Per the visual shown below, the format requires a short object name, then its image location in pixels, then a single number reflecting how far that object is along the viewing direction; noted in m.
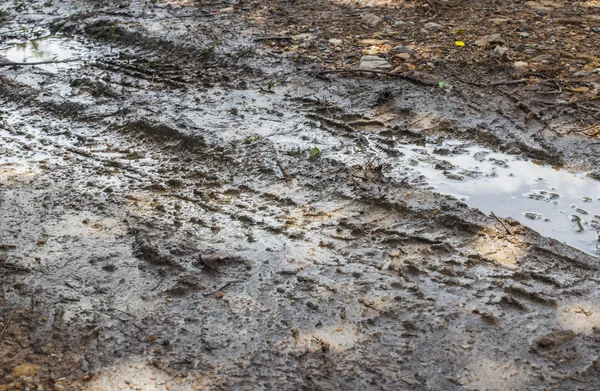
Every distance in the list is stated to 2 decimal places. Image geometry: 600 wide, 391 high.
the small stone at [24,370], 2.07
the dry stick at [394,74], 4.42
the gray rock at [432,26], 5.61
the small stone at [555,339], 2.19
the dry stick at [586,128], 3.75
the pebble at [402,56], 4.91
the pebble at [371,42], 5.29
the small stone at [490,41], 5.08
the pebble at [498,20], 5.66
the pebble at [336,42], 5.32
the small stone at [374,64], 4.73
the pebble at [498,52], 4.78
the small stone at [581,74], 4.47
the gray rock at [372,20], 5.82
